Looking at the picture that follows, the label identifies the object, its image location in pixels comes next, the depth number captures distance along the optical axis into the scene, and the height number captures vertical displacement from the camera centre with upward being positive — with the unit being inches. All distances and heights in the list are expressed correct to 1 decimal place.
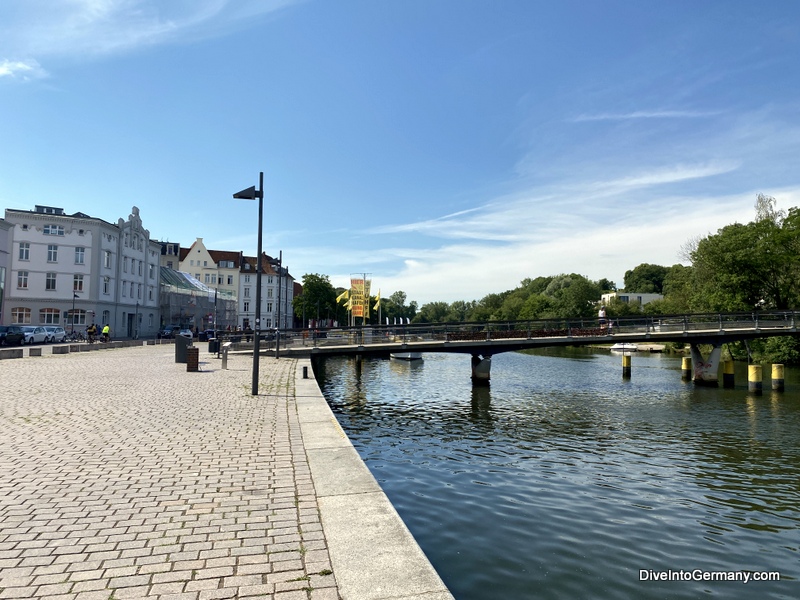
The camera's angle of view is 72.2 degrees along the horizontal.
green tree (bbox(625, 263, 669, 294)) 5954.7 +555.3
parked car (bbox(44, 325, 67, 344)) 1953.7 -46.1
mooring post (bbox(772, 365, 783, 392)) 1232.8 -109.0
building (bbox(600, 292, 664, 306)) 5618.6 +328.8
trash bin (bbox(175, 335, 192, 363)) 1075.9 -47.4
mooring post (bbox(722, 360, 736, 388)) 1349.7 -112.8
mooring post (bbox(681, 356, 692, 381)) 1514.3 -112.1
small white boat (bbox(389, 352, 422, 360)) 2093.8 -115.8
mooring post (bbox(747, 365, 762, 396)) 1203.2 -109.7
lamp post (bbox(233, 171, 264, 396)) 608.1 +140.7
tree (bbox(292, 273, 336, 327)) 3730.3 +194.3
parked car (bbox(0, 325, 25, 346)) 1632.3 -42.3
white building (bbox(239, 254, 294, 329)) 4340.6 +233.0
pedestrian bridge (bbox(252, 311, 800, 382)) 1218.6 -21.3
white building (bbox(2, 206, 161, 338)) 2324.1 +223.2
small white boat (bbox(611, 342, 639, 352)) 3233.8 -115.2
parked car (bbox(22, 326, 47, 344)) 1778.5 -43.4
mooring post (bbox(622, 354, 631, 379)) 1523.4 -106.4
